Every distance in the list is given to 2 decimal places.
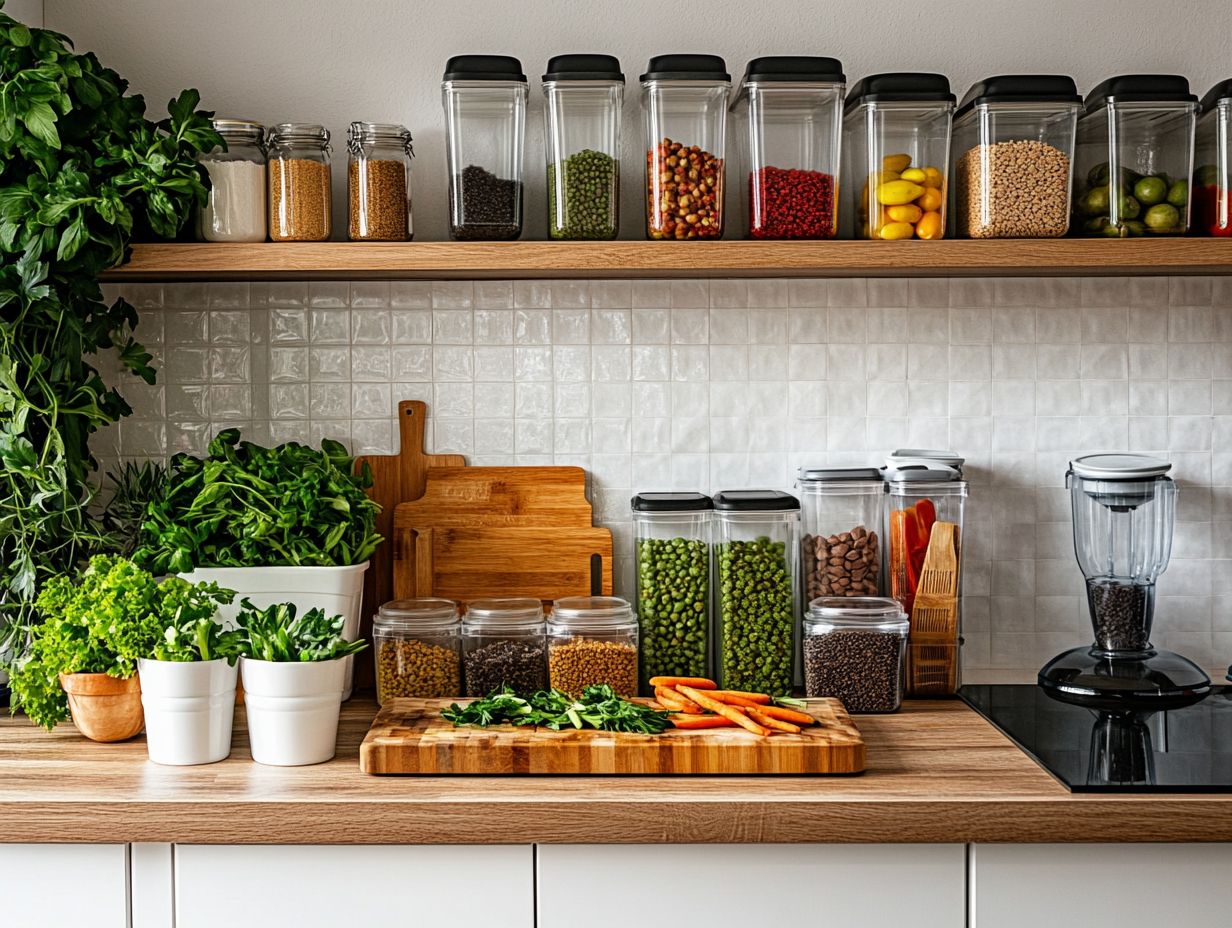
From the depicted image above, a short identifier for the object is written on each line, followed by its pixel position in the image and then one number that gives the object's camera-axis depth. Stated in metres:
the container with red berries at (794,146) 1.76
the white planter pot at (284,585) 1.75
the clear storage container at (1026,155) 1.74
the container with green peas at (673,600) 1.86
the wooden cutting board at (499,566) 1.98
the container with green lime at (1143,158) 1.75
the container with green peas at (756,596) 1.83
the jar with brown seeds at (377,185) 1.80
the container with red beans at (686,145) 1.75
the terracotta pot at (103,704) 1.59
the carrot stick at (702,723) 1.57
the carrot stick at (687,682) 1.73
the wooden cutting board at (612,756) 1.46
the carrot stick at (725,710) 1.53
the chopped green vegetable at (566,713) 1.55
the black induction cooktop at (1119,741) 1.40
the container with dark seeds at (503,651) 1.79
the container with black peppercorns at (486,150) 1.77
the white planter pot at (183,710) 1.51
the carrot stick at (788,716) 1.56
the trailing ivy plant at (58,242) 1.61
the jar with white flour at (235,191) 1.78
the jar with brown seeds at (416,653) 1.80
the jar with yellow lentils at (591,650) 1.77
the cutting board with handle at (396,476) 2.01
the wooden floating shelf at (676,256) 1.72
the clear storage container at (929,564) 1.87
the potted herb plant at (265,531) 1.75
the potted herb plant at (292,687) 1.50
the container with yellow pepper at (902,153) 1.76
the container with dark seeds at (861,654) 1.76
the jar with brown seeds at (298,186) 1.79
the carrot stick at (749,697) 1.64
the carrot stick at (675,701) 1.64
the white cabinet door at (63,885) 1.38
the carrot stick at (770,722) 1.53
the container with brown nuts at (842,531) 1.88
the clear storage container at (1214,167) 1.75
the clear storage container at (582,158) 1.78
